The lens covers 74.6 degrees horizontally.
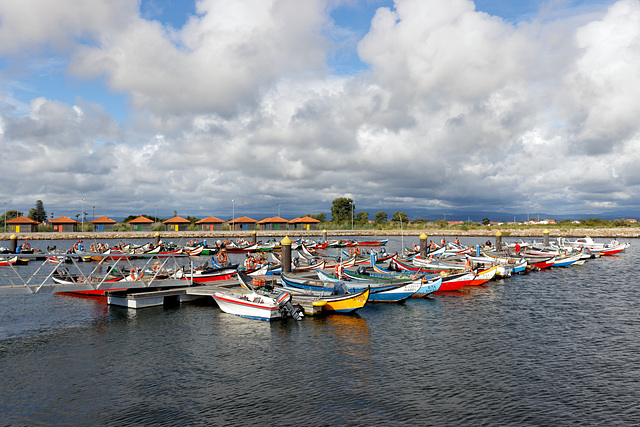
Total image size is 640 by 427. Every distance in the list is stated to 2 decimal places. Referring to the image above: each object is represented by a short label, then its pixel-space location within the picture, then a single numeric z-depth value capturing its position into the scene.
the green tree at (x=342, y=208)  167.25
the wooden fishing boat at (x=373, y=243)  89.43
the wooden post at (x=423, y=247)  49.01
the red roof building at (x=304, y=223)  137.88
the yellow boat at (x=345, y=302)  25.81
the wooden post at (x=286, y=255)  38.44
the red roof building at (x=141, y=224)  125.31
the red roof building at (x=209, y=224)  126.88
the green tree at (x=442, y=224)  152.07
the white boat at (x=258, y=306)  24.67
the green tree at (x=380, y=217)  168.68
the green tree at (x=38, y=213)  153.12
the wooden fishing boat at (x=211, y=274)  36.31
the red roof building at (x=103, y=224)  120.69
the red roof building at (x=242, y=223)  131.75
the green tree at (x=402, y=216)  171.64
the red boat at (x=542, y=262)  51.41
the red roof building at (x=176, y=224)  125.19
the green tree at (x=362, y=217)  167.40
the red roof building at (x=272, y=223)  133.00
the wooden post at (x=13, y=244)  61.75
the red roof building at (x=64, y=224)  117.75
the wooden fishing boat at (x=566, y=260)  52.61
